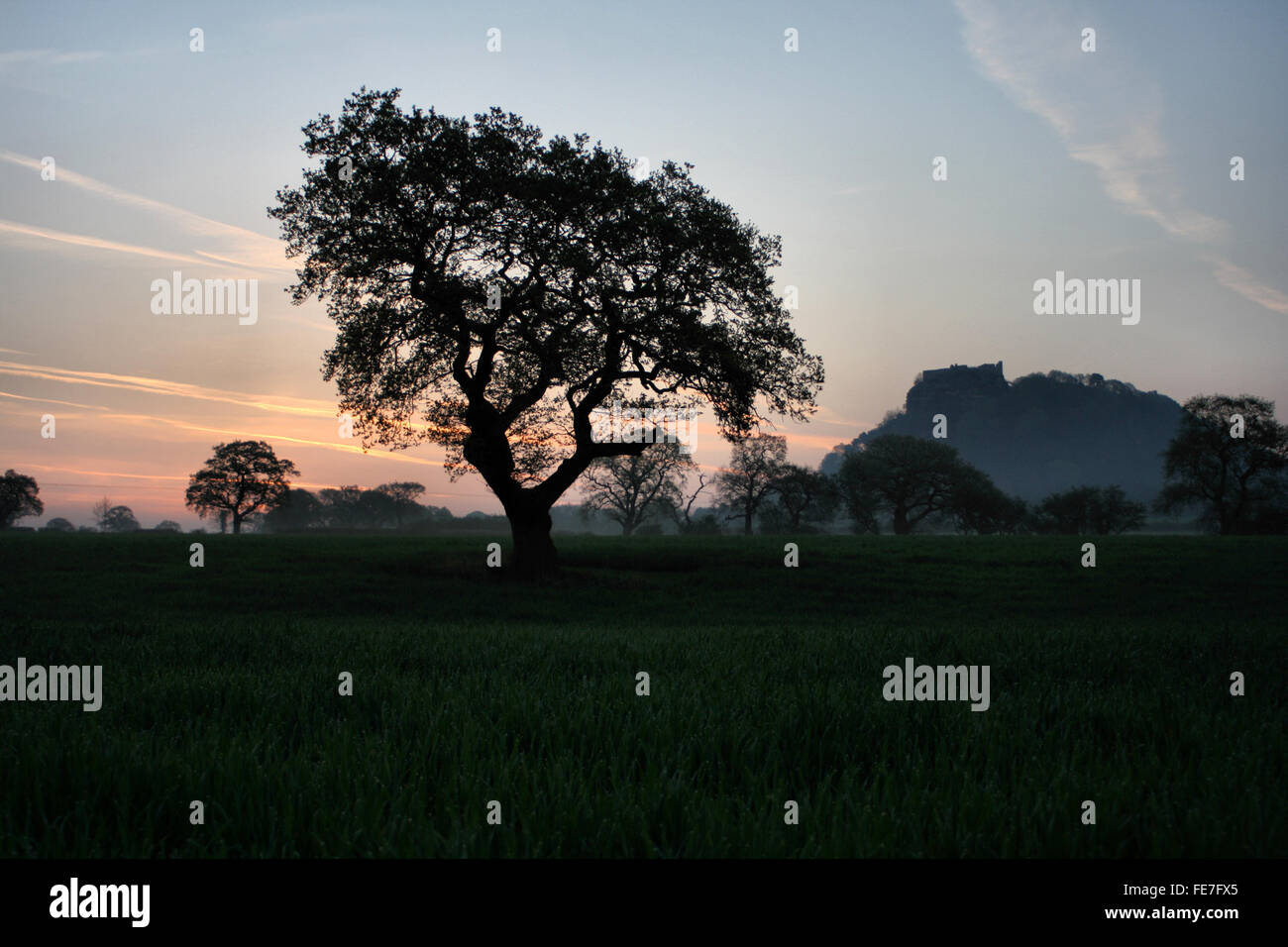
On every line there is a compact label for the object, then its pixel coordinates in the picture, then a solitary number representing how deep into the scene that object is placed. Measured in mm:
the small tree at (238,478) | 78812
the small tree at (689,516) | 96519
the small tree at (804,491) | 88250
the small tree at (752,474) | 89438
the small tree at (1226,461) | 69125
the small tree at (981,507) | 83938
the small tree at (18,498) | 94250
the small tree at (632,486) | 88500
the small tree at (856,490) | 87688
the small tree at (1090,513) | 89125
